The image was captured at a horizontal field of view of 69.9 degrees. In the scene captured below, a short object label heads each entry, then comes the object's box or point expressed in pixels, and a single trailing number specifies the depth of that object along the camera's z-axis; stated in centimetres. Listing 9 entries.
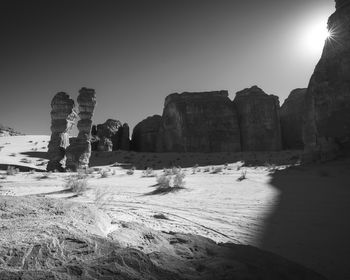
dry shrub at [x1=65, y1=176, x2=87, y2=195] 720
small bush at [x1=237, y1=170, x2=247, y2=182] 973
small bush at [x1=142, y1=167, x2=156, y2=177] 1233
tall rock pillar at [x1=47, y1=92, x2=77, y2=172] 1673
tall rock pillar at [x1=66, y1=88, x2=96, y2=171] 1645
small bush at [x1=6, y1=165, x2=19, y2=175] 1183
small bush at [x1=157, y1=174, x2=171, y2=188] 793
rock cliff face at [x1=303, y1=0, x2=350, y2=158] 1321
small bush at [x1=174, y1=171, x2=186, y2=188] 800
